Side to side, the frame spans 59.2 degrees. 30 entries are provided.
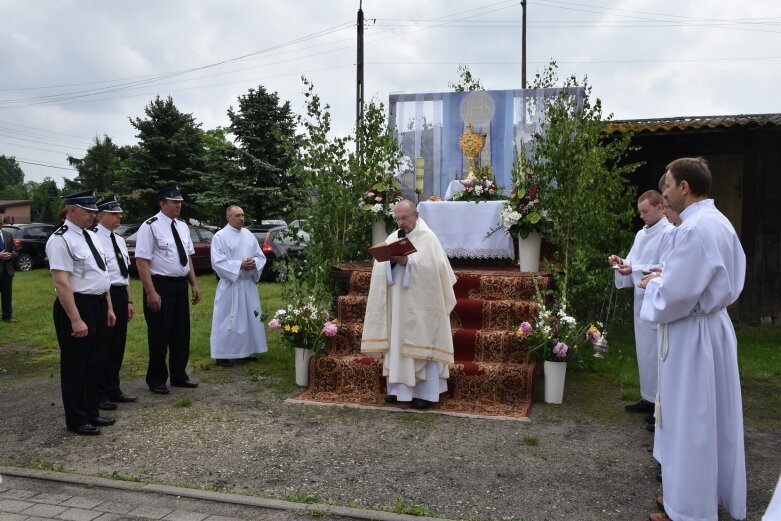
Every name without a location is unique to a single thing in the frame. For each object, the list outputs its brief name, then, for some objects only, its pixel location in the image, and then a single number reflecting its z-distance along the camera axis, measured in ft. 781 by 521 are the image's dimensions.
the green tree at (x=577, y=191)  25.23
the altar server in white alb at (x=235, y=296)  27.99
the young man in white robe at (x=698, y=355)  12.46
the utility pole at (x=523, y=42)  86.99
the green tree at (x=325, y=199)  26.86
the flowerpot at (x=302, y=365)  24.21
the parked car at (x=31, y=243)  68.64
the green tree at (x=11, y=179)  301.22
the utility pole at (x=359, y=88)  69.24
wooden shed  36.09
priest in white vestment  21.21
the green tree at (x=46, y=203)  188.44
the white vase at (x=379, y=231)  29.32
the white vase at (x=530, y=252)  27.02
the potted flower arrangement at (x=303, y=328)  23.93
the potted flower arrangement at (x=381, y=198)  28.40
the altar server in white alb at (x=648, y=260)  20.52
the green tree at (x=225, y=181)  77.61
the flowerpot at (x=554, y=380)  21.88
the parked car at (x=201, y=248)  62.34
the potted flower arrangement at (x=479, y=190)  30.19
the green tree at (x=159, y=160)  84.17
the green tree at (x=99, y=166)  130.52
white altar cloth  29.73
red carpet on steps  21.80
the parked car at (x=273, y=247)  55.36
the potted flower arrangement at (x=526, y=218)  26.68
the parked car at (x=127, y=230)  62.39
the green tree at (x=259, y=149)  77.82
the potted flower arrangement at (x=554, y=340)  21.72
